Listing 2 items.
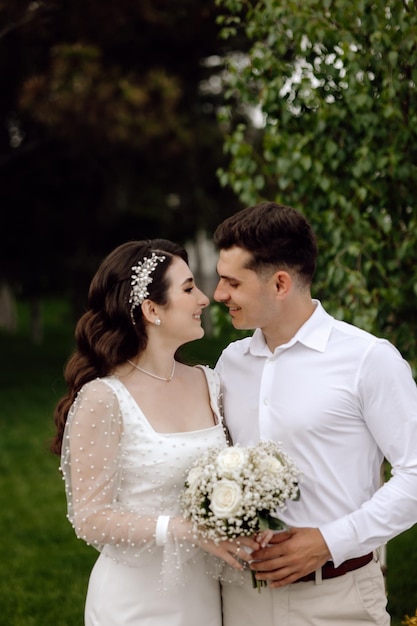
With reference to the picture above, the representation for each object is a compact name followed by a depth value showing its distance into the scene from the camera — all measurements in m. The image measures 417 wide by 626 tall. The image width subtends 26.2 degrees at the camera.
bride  3.00
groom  2.82
